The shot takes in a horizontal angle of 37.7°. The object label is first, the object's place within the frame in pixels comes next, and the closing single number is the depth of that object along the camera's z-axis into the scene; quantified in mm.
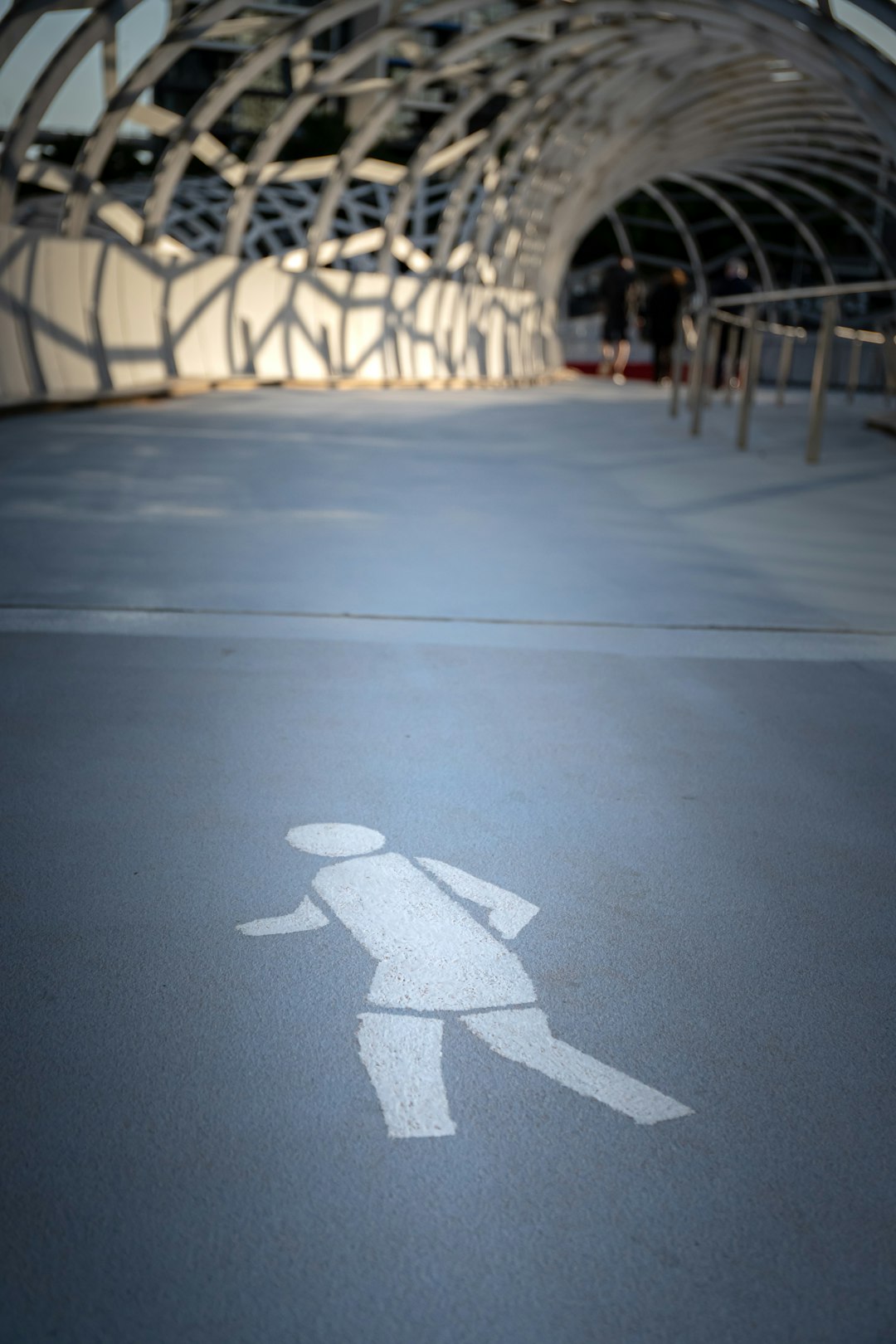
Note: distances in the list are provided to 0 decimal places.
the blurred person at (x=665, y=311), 20312
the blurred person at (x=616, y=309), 21938
